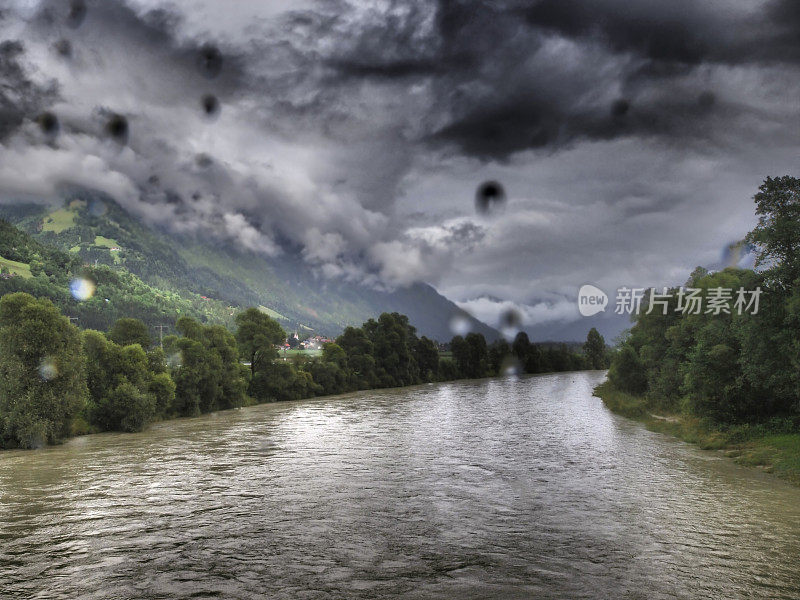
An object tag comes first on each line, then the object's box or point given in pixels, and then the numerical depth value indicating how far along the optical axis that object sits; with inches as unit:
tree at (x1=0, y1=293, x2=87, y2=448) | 1926.7
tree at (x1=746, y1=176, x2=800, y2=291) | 1473.9
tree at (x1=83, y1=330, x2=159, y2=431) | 2377.0
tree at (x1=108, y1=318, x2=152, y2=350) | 2920.8
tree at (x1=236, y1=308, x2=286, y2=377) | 3895.2
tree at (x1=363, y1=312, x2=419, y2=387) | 5620.1
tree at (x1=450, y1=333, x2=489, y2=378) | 7406.5
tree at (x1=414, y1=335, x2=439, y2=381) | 6476.4
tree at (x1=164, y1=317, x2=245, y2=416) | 2989.7
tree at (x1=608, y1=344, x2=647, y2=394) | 3762.1
